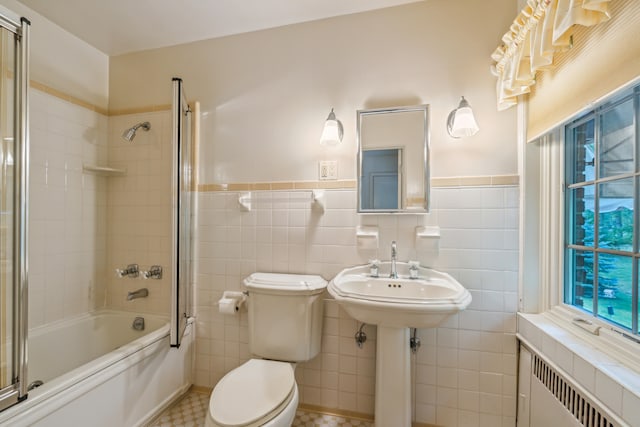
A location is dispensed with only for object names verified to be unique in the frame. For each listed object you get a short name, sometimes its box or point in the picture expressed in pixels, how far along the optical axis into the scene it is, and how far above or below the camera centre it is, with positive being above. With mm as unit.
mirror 1500 +300
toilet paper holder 1635 -541
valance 868 +656
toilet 1339 -606
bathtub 1069 -819
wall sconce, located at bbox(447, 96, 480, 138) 1375 +463
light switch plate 1625 +254
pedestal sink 1120 -403
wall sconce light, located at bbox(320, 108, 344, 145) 1534 +454
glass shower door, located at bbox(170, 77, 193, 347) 1384 -23
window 946 +18
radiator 912 -727
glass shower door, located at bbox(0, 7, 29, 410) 958 +31
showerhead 1806 +540
